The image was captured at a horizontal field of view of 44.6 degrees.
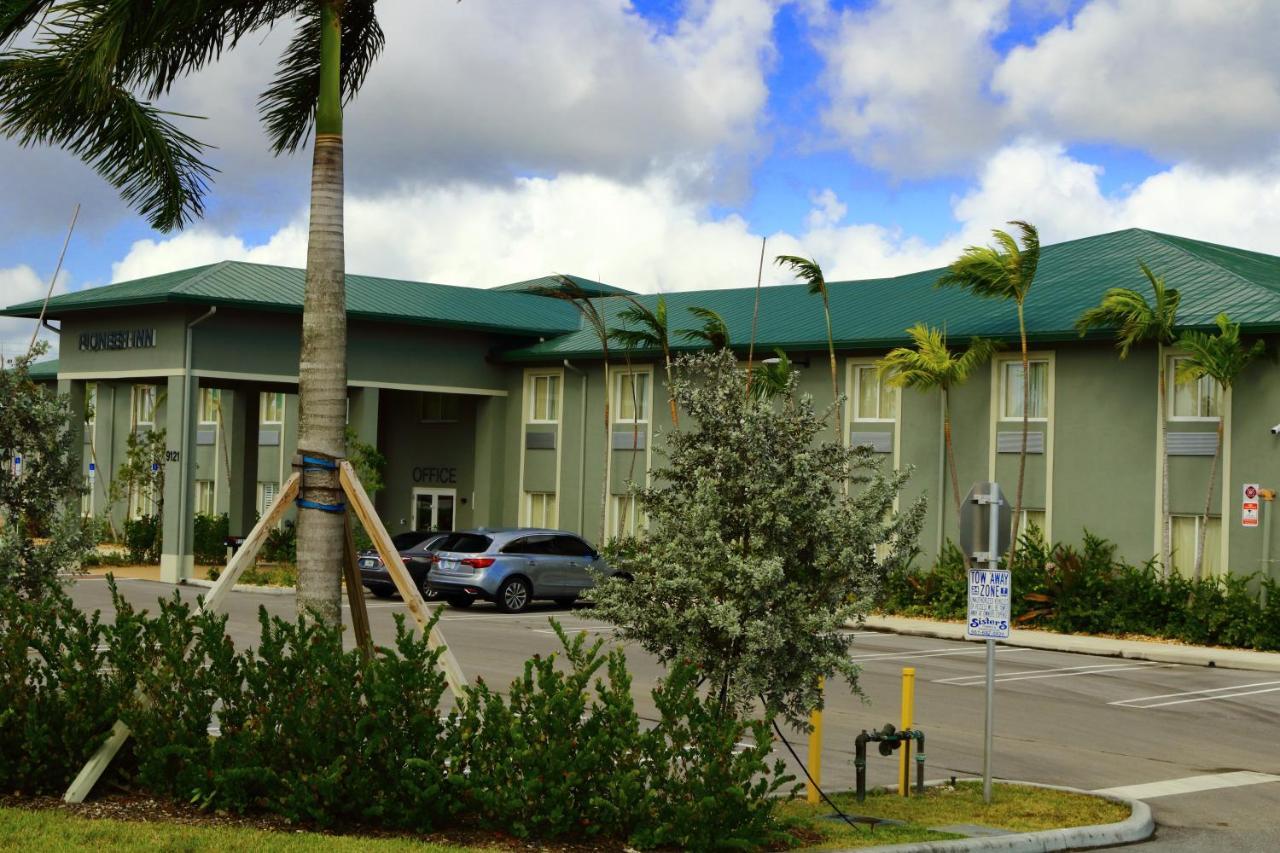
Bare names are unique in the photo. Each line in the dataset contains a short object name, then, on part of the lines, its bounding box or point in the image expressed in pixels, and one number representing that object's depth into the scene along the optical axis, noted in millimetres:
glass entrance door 43250
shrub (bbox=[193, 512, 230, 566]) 42512
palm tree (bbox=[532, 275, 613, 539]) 35562
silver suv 30188
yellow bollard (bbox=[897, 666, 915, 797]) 12156
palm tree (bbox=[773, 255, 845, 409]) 31516
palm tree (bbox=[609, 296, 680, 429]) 34531
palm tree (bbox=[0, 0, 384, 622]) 11422
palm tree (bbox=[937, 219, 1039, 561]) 28312
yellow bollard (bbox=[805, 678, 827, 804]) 11391
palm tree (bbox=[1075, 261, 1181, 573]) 26859
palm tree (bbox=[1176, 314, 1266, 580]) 25984
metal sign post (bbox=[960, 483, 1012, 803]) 11961
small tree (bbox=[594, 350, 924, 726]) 10016
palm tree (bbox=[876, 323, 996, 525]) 29984
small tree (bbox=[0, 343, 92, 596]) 12281
